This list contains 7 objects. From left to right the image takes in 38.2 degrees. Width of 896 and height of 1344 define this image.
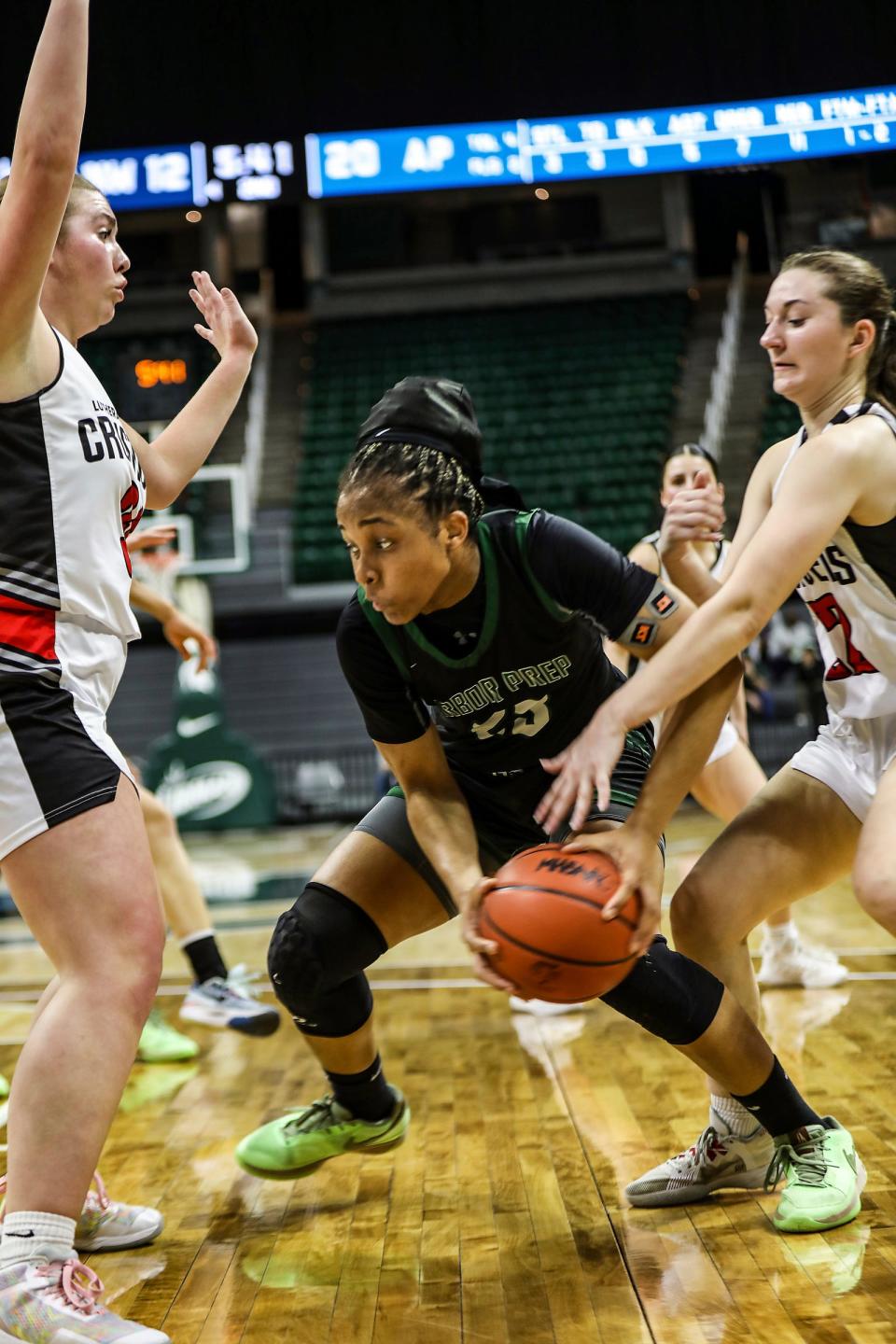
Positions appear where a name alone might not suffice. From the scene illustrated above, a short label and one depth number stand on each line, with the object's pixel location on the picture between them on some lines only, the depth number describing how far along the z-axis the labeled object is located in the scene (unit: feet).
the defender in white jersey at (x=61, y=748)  6.46
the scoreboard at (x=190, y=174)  35.45
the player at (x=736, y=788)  14.67
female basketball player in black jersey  7.59
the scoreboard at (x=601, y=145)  31.12
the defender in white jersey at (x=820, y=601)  7.53
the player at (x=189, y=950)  13.39
